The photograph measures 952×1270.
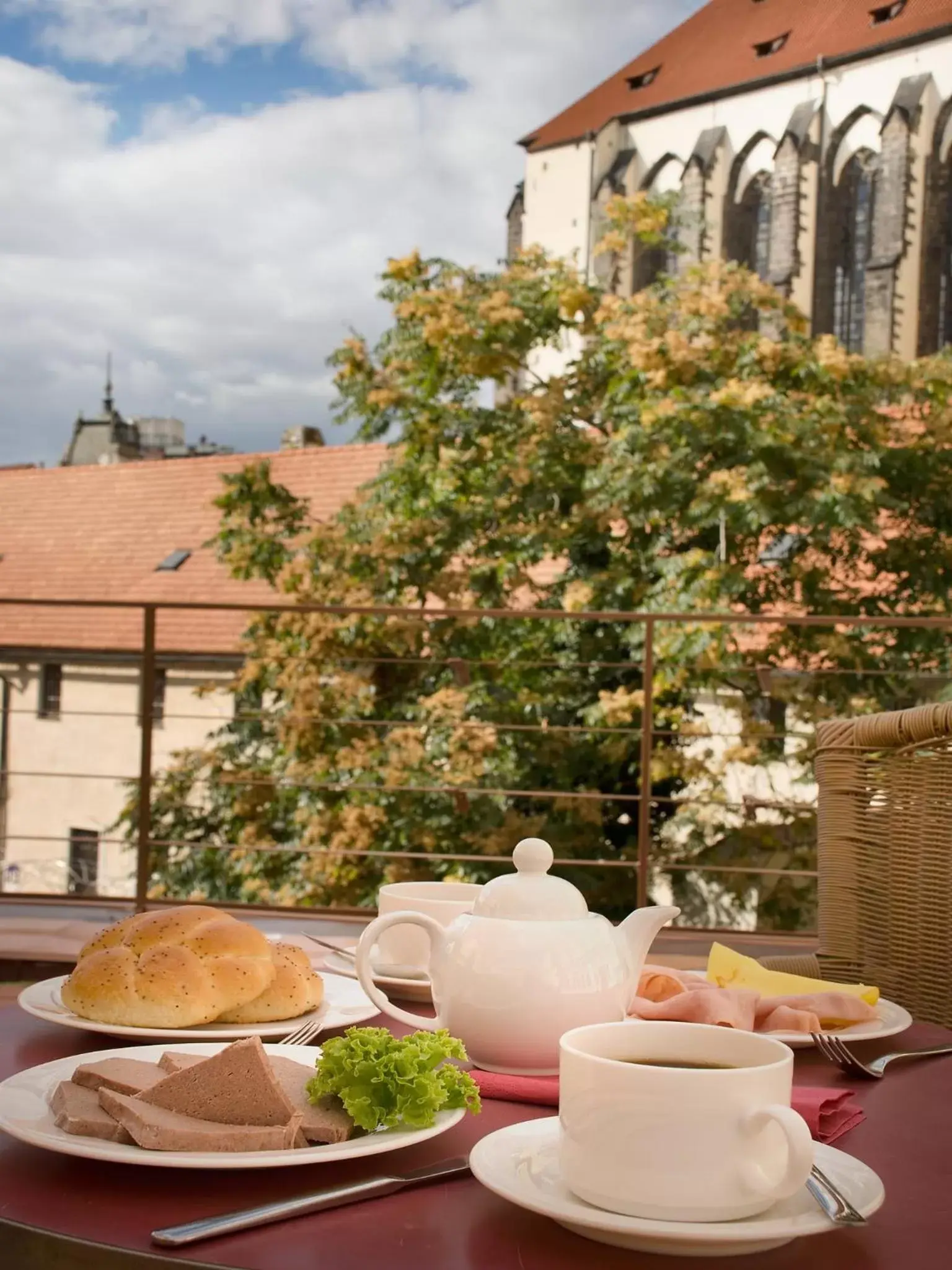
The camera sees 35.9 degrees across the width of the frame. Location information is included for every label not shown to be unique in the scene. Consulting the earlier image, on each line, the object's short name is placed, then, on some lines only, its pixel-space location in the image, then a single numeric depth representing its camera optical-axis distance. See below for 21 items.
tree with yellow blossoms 7.92
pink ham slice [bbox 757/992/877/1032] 0.99
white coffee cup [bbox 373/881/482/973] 1.11
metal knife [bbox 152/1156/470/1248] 0.60
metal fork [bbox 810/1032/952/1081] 0.91
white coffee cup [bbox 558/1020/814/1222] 0.63
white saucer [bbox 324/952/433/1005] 1.07
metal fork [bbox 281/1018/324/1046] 0.93
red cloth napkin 0.78
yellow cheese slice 1.11
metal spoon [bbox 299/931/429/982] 1.09
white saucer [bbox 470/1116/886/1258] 0.61
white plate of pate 0.67
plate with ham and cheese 0.95
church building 22.80
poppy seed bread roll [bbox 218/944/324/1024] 0.98
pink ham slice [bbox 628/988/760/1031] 0.94
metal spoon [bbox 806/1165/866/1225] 0.62
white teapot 0.86
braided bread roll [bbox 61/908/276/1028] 0.93
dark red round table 0.59
